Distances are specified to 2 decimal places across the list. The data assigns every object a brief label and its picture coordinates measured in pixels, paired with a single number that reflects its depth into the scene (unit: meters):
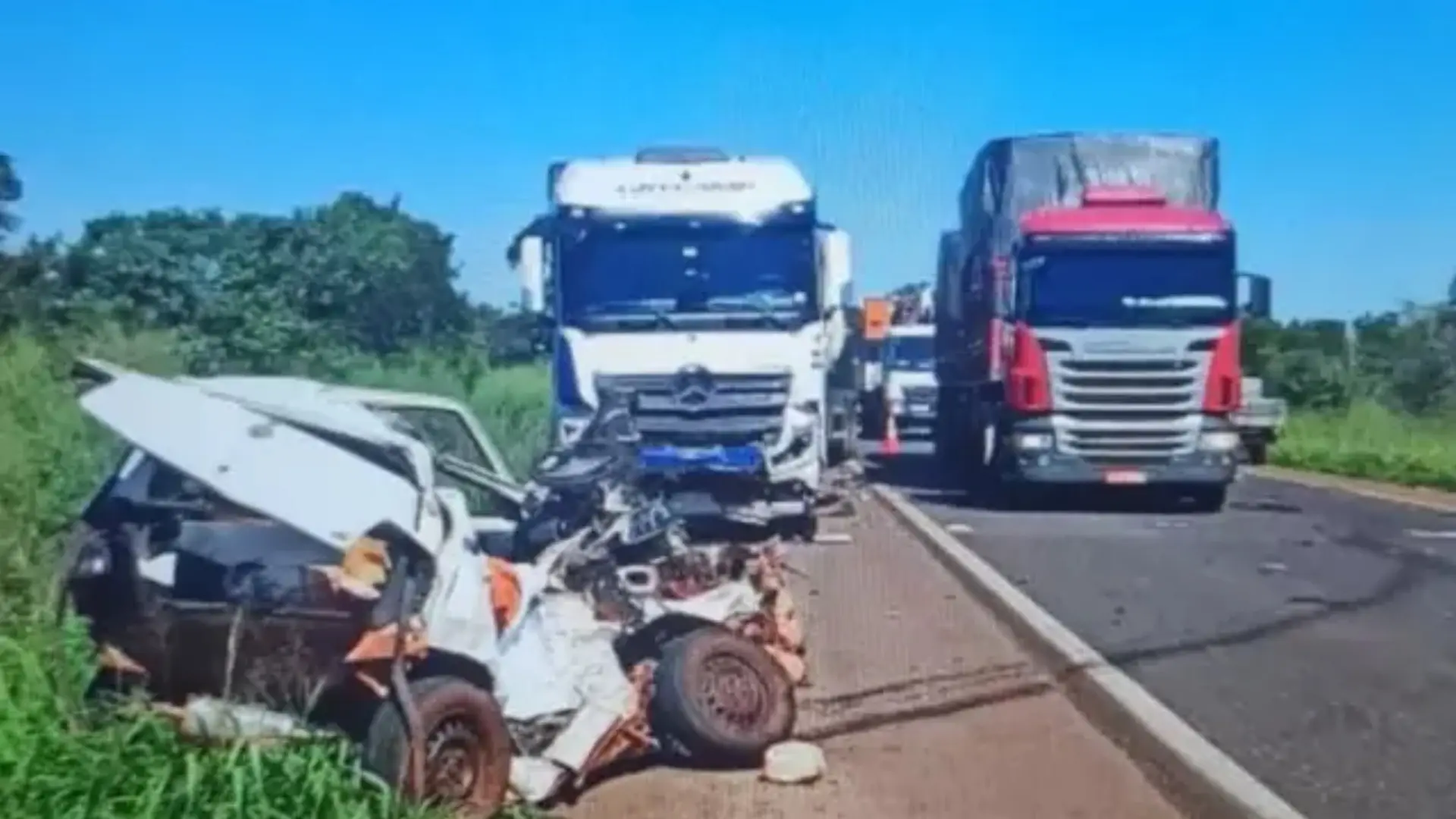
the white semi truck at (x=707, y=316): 17.84
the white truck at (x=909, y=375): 41.03
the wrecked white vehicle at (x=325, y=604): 7.23
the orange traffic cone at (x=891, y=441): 39.44
